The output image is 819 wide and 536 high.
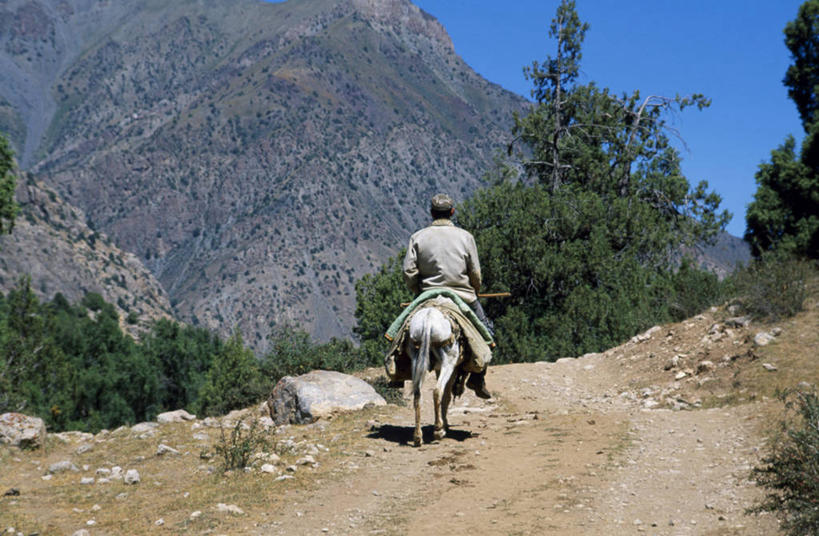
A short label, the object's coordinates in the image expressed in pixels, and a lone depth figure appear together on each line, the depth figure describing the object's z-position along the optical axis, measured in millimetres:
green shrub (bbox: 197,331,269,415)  17744
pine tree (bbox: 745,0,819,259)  26734
